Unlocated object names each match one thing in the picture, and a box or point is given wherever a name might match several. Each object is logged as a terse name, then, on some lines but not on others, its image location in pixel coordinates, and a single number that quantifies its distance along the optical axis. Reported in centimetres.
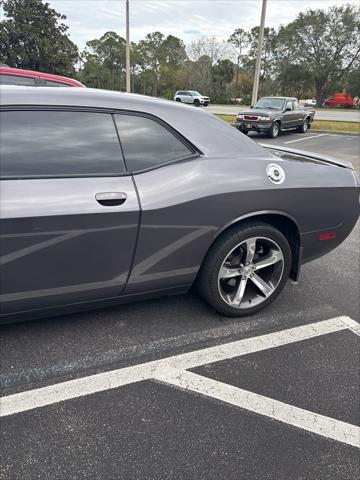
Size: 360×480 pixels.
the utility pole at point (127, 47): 2027
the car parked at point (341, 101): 5152
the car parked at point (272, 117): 1440
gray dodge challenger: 198
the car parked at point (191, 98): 3847
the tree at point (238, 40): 6047
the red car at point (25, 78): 659
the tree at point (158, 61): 5922
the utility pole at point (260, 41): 1668
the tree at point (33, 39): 3028
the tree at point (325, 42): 4597
